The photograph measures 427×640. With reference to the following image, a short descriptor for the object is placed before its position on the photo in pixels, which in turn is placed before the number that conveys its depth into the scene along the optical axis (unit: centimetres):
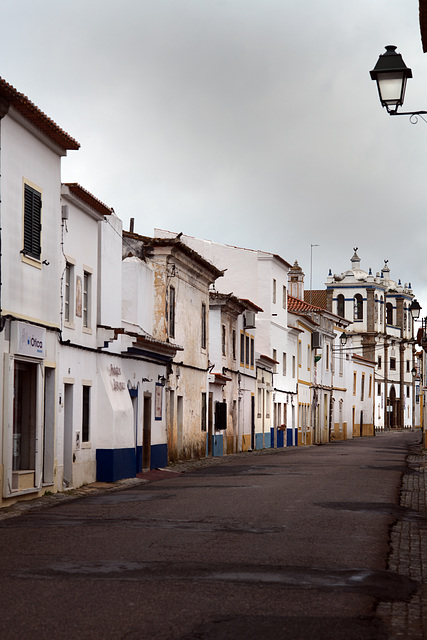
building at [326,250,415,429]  10456
